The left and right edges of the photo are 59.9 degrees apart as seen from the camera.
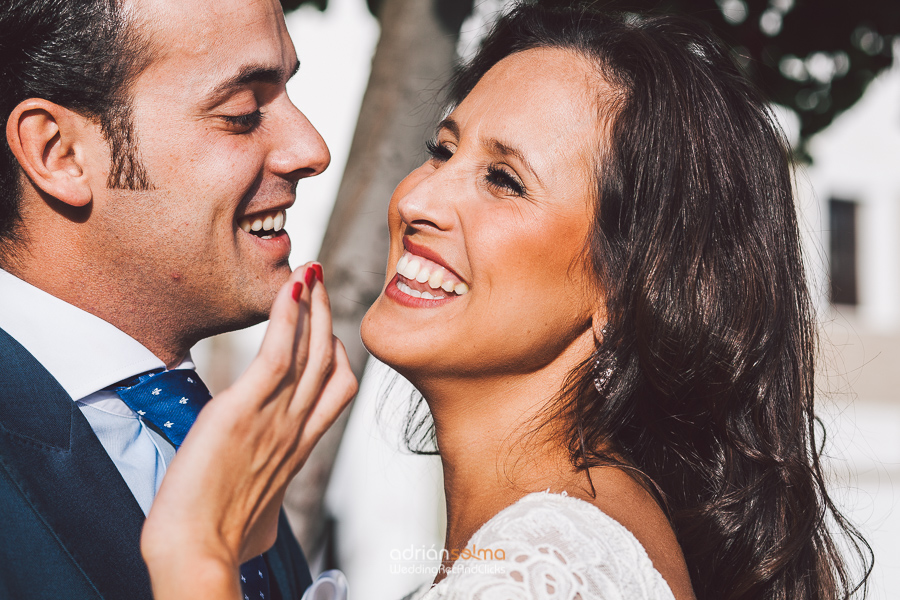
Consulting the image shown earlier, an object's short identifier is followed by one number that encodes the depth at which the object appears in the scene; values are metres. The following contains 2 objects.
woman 2.05
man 2.08
